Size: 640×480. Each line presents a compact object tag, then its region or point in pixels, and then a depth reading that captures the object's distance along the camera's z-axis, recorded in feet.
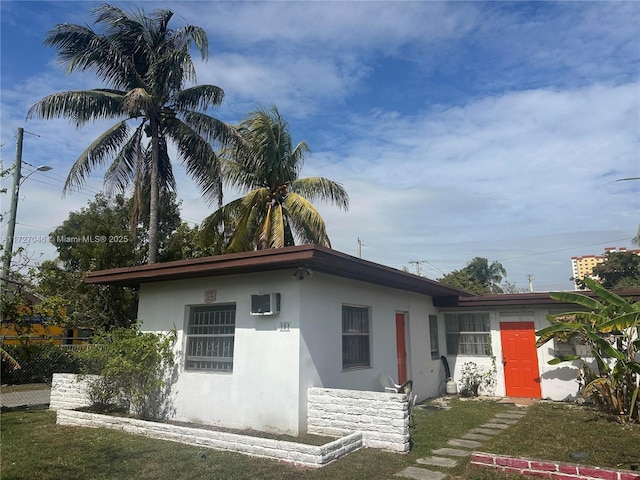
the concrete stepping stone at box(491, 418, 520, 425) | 28.86
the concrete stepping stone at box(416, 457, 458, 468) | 19.30
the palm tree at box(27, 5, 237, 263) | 41.96
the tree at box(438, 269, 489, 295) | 120.84
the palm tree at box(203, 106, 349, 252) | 46.32
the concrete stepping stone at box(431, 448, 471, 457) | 21.05
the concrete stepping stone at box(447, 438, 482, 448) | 22.77
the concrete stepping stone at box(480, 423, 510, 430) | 27.32
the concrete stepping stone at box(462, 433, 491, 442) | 24.17
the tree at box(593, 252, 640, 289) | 105.09
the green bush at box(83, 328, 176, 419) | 28.53
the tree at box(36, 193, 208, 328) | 51.70
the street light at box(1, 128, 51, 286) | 41.31
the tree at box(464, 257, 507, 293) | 140.15
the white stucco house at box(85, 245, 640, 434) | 24.21
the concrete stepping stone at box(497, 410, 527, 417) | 31.73
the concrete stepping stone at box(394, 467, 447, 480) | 17.65
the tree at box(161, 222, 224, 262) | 58.59
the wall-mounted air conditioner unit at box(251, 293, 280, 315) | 24.84
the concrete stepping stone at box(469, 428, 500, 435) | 25.66
